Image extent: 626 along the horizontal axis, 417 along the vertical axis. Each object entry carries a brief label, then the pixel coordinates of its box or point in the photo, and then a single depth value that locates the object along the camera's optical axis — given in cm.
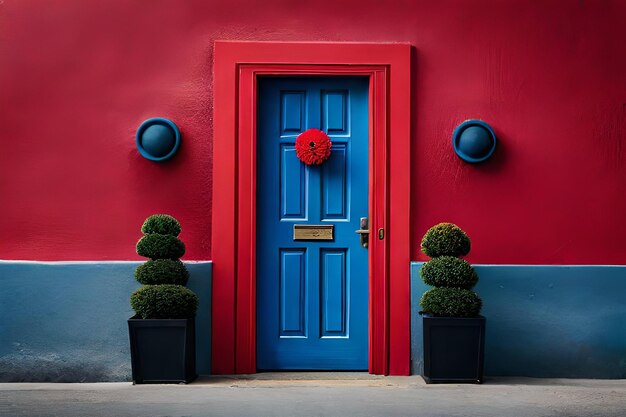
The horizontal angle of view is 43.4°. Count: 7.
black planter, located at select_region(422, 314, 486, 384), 560
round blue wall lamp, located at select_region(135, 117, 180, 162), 608
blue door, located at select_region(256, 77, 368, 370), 624
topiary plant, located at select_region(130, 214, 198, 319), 557
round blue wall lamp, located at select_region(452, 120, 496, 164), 610
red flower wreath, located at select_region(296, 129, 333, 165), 618
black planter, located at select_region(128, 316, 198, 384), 557
